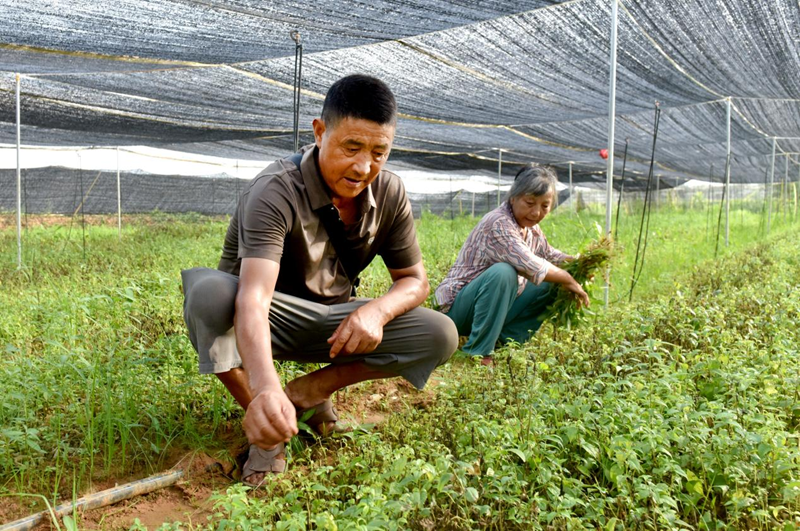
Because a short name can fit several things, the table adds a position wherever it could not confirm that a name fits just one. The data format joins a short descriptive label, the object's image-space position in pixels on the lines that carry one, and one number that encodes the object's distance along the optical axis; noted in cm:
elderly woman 362
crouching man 209
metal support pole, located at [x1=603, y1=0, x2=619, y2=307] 423
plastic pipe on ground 185
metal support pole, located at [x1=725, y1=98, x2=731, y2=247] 784
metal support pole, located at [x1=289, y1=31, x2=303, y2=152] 445
